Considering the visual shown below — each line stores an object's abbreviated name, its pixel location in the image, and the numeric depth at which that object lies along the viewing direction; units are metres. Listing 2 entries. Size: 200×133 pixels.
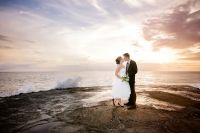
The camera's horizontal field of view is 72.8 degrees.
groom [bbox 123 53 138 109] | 7.16
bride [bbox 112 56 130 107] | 7.42
